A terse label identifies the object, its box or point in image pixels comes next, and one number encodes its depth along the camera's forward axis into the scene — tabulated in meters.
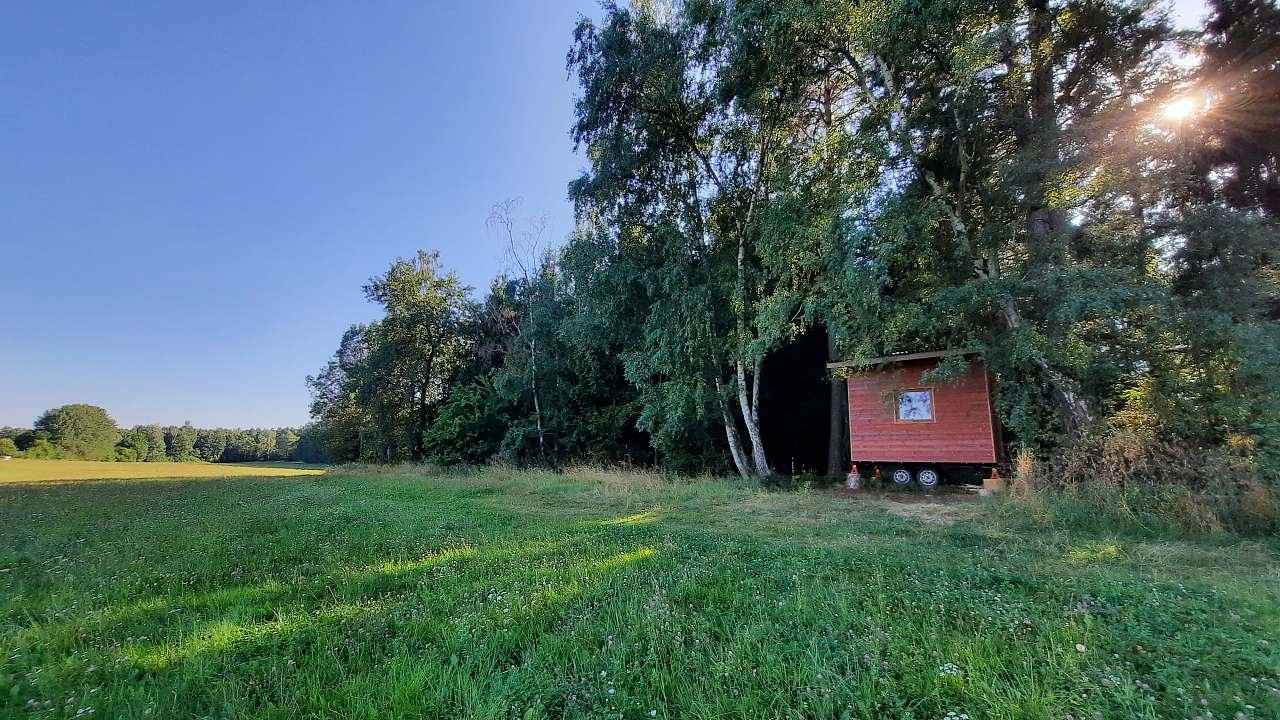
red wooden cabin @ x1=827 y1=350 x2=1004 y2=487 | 10.87
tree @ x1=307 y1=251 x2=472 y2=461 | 27.55
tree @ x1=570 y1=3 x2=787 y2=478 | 13.39
